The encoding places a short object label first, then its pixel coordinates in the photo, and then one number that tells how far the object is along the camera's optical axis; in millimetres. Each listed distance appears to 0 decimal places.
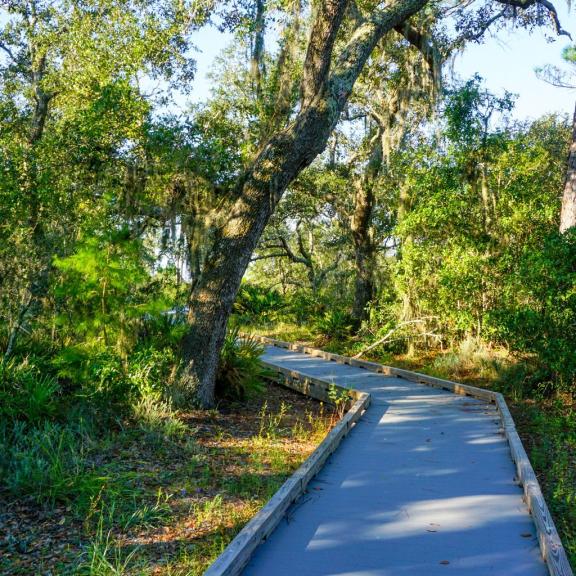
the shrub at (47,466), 5570
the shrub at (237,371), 10336
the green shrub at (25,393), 7441
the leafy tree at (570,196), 10945
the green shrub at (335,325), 18484
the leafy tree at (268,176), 8758
